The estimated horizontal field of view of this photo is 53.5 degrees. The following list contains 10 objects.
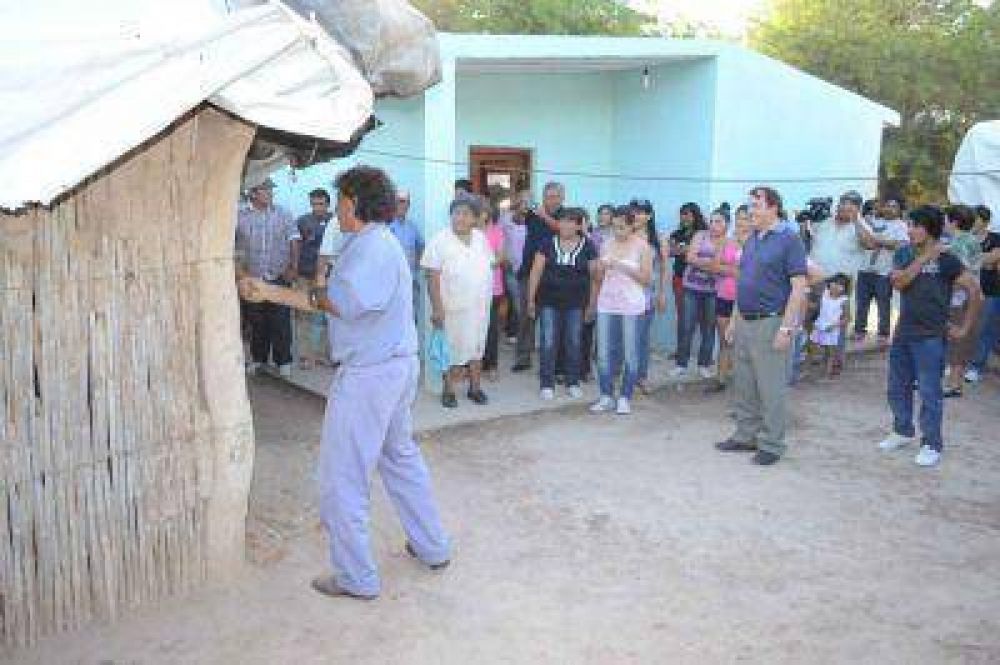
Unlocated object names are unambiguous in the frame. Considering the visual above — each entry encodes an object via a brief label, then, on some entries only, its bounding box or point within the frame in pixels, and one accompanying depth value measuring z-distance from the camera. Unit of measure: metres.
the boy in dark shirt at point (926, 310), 6.55
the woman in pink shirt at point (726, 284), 8.39
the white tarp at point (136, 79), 3.02
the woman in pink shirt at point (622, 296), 7.69
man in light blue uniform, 4.18
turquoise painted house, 10.42
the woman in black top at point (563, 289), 8.02
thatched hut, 3.50
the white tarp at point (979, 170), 11.84
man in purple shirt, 6.38
